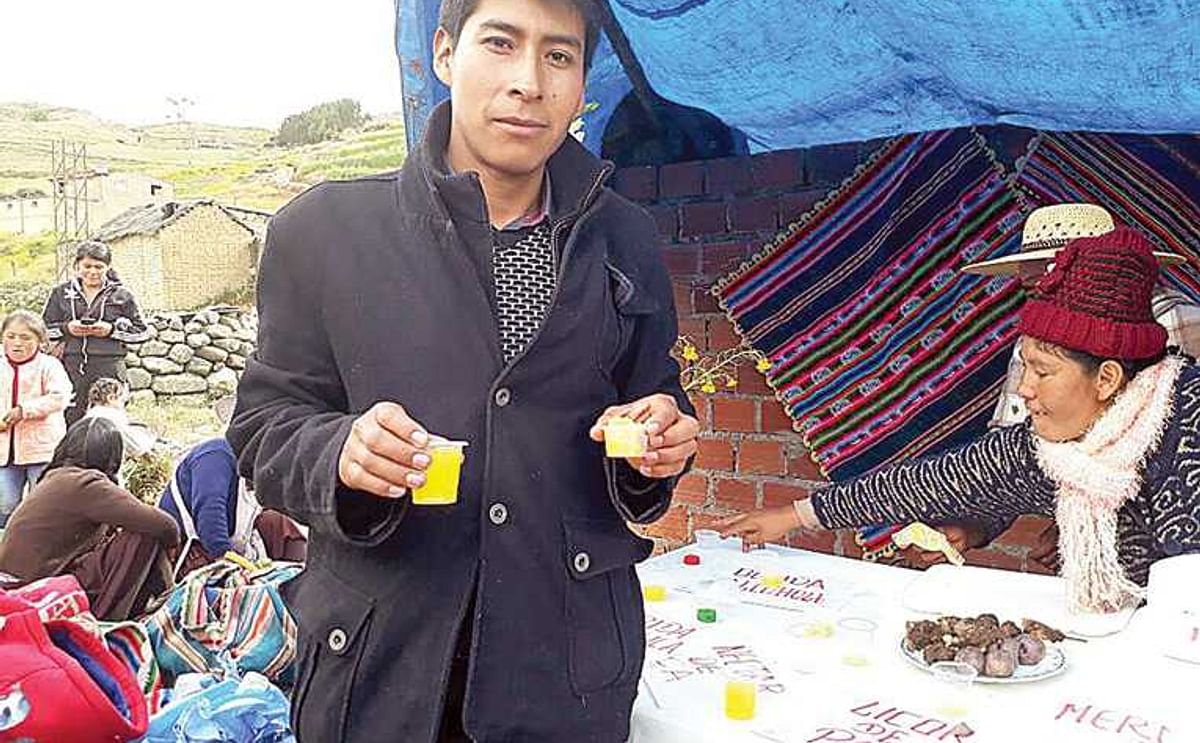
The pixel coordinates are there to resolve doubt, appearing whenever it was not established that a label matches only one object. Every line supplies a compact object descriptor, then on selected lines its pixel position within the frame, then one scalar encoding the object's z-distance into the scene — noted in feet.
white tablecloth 5.53
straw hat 8.98
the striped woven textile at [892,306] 10.45
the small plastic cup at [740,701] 5.73
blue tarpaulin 6.21
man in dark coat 4.12
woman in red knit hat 6.76
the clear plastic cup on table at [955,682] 5.82
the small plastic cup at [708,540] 9.73
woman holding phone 22.94
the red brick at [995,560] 11.05
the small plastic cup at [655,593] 8.09
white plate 5.91
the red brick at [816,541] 12.50
